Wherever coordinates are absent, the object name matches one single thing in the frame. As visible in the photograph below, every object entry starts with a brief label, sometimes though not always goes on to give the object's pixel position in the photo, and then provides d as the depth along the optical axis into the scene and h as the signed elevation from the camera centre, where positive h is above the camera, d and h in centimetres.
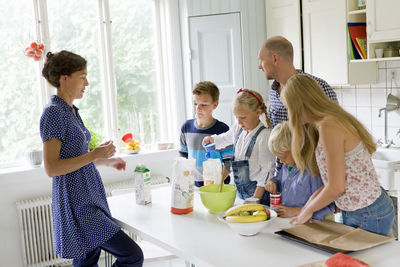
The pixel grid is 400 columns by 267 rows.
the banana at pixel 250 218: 172 -53
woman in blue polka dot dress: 202 -44
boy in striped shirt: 274 -34
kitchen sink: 313 -72
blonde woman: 171 -34
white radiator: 354 -111
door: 408 +14
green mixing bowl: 202 -54
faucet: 350 -60
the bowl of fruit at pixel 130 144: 405 -58
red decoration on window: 367 +23
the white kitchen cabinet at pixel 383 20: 316 +27
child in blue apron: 218 -38
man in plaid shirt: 245 +1
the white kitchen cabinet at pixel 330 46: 354 +14
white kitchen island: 151 -60
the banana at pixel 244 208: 179 -52
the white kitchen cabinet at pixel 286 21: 384 +37
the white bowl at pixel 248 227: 170 -56
